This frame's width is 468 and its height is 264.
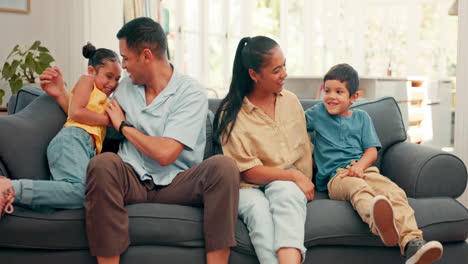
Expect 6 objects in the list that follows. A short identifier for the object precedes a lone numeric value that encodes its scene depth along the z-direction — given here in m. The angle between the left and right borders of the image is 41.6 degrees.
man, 2.12
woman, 2.36
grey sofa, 2.17
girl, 2.17
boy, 2.31
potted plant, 4.29
